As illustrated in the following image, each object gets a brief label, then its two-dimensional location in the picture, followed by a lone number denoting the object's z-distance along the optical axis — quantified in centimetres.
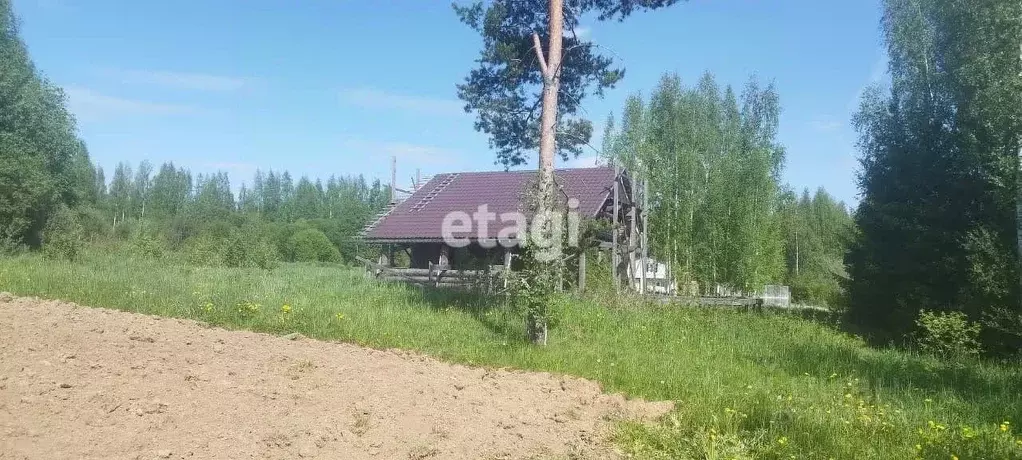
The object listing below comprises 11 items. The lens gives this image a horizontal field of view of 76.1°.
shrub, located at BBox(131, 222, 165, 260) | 2067
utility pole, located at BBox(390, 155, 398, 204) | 2600
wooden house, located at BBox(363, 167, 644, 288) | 2062
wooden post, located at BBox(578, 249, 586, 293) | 1708
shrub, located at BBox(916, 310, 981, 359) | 1152
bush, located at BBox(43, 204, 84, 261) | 1867
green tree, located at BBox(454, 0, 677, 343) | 1130
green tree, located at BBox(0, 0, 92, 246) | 2631
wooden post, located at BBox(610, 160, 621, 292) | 1833
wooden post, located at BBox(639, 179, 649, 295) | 2092
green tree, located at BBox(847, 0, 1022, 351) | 1278
